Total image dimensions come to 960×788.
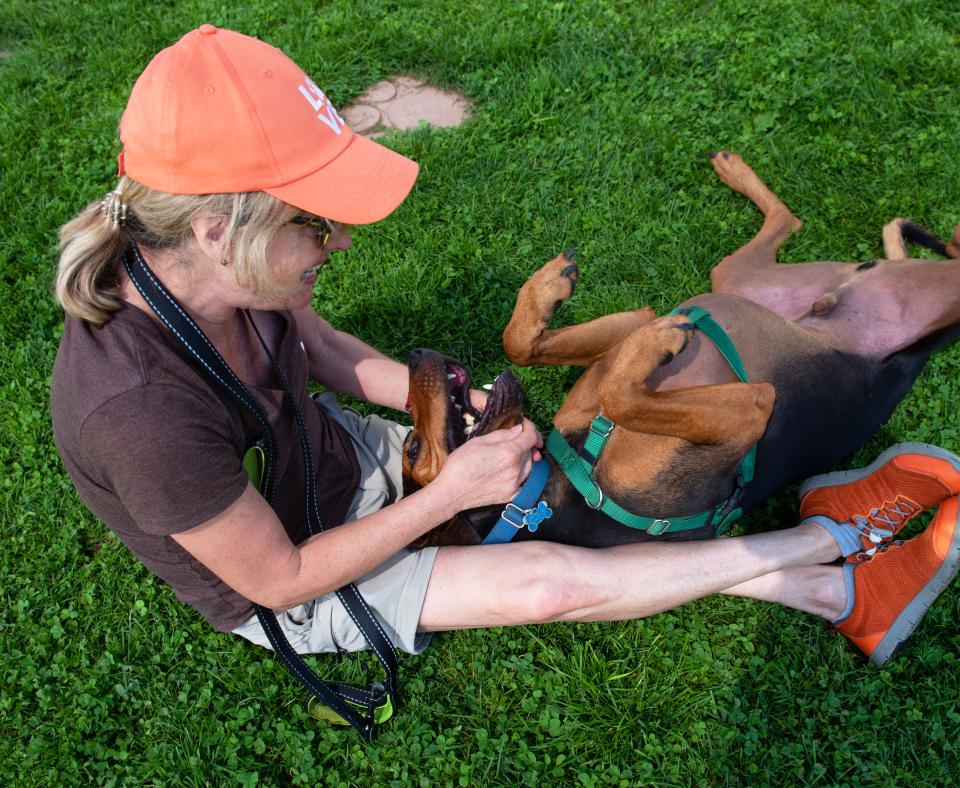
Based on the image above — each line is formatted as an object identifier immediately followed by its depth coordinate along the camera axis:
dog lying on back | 1.19
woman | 0.89
